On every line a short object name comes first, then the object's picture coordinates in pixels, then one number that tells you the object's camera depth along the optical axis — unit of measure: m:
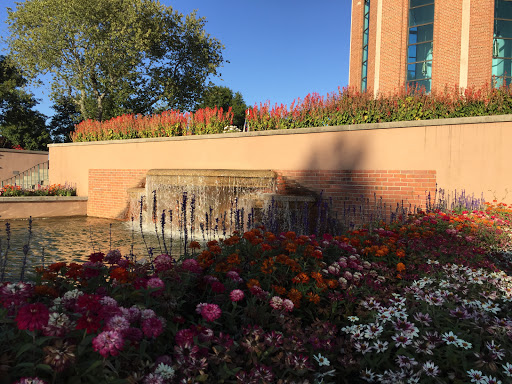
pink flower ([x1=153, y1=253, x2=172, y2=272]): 2.28
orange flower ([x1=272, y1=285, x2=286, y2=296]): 2.35
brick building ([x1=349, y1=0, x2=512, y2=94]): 16.48
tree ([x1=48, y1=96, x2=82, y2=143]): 36.28
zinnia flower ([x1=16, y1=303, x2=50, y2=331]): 1.20
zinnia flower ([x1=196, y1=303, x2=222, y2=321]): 1.77
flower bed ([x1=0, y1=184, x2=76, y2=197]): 11.65
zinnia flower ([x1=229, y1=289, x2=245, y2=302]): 2.03
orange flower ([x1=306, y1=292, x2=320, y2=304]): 2.42
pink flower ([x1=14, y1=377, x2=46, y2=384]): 1.20
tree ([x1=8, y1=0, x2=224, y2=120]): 19.27
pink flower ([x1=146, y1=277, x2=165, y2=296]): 1.85
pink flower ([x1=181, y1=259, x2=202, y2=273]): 2.29
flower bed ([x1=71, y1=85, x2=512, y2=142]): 7.17
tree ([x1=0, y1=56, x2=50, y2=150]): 29.19
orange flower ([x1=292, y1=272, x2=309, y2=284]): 2.52
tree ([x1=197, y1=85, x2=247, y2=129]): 47.35
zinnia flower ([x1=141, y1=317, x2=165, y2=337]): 1.45
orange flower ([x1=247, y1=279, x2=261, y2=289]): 2.30
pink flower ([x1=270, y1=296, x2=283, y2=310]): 2.18
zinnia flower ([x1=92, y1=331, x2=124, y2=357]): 1.25
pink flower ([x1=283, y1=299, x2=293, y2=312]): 2.19
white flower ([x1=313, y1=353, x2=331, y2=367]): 1.83
